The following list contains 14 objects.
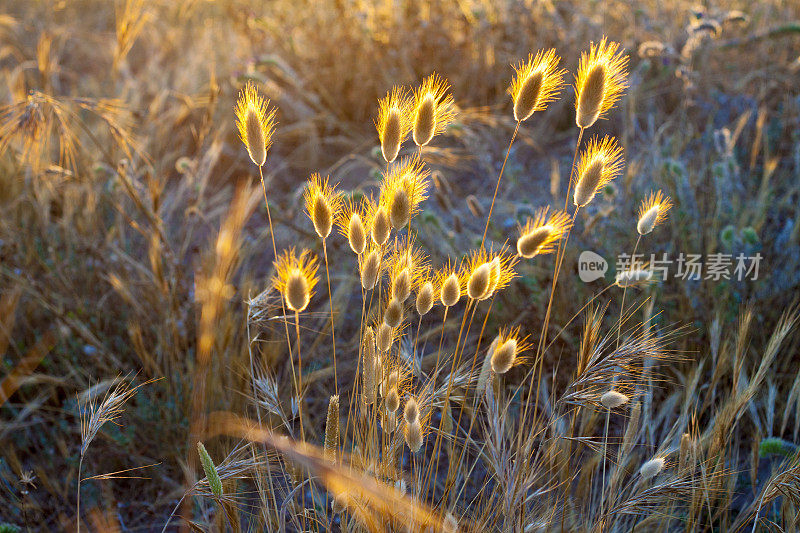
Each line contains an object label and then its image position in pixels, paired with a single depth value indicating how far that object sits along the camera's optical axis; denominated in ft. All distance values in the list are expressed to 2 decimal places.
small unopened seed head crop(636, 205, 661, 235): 3.06
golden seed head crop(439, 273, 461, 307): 2.89
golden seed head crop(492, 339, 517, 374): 2.88
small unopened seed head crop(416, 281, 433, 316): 2.91
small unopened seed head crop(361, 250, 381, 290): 2.93
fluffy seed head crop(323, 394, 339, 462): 2.94
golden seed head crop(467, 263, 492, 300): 2.86
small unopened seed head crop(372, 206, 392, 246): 2.89
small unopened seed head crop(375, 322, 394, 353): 2.91
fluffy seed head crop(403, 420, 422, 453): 2.88
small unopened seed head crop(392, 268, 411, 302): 2.91
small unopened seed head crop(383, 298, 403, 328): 2.90
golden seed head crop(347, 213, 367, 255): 2.91
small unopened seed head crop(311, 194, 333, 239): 2.91
